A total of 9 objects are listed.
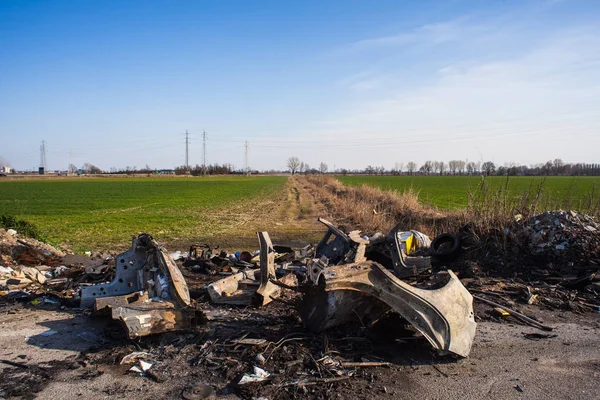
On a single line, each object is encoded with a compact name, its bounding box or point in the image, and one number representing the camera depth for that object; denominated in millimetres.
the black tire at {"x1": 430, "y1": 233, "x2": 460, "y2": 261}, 10680
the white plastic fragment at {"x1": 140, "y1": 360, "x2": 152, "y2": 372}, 4760
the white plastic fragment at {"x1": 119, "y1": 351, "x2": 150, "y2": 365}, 4954
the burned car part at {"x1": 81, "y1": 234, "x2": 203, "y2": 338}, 5305
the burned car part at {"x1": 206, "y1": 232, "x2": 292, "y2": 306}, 6945
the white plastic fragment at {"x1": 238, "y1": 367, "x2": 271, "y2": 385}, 4395
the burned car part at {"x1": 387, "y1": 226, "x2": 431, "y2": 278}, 7723
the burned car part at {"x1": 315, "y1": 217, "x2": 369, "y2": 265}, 7191
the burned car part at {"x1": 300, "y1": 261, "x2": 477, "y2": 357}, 4836
